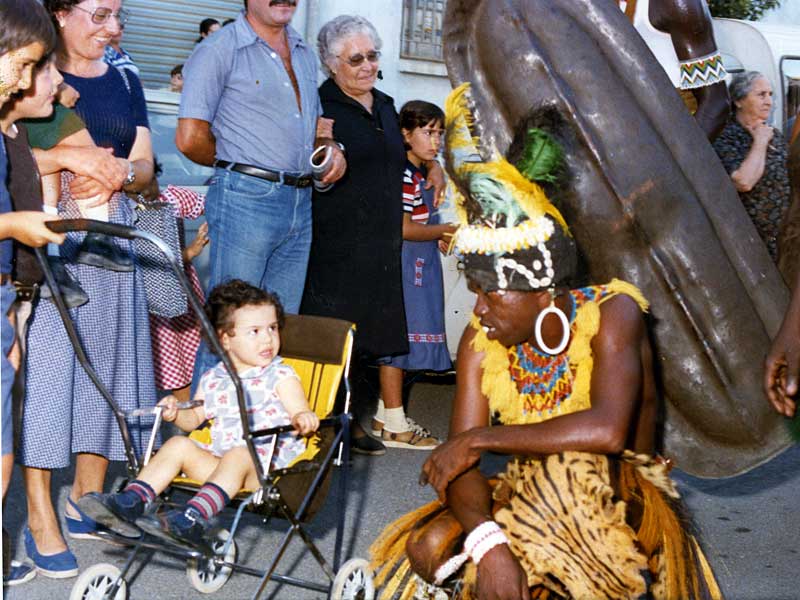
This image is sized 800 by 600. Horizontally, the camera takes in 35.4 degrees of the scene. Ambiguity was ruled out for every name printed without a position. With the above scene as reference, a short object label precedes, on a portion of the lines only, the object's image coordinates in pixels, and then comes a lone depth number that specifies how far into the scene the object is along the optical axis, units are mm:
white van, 7383
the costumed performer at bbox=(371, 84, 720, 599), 3334
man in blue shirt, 5414
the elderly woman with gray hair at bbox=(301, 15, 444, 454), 6168
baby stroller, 3691
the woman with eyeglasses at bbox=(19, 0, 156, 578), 4402
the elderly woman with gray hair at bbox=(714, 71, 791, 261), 5934
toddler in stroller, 3904
